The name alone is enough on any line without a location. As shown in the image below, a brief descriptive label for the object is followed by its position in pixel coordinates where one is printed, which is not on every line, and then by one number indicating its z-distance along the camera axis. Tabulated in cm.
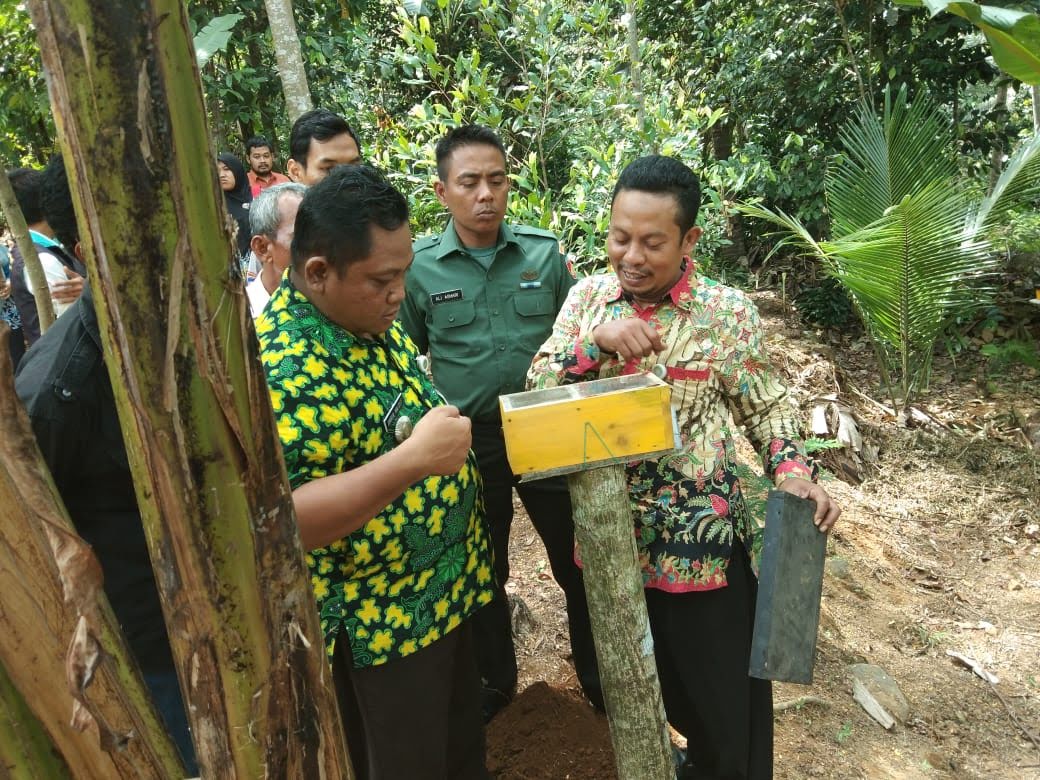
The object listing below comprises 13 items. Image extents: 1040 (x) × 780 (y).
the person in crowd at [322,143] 294
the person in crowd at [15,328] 332
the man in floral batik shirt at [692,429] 191
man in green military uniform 256
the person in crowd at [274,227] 239
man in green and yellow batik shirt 143
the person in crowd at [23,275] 306
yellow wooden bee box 161
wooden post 172
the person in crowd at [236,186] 462
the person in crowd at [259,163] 526
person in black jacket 141
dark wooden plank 185
